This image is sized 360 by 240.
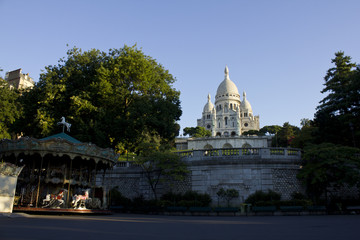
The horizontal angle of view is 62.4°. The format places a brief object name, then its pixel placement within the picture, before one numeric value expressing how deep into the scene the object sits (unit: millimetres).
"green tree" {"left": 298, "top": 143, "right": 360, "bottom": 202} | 23297
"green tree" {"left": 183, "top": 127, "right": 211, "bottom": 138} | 121725
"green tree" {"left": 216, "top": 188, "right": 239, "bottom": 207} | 25359
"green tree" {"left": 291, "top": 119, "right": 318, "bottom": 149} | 44731
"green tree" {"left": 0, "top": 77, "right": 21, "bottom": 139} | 31236
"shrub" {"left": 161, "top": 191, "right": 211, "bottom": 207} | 24694
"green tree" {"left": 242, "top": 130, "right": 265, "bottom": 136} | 133450
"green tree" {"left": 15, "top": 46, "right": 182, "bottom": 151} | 35625
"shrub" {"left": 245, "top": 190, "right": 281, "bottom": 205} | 24562
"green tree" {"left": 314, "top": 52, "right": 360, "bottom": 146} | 33281
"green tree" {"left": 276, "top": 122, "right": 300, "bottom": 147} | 79375
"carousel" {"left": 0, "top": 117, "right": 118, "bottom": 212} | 21359
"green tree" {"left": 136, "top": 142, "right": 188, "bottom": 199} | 26594
